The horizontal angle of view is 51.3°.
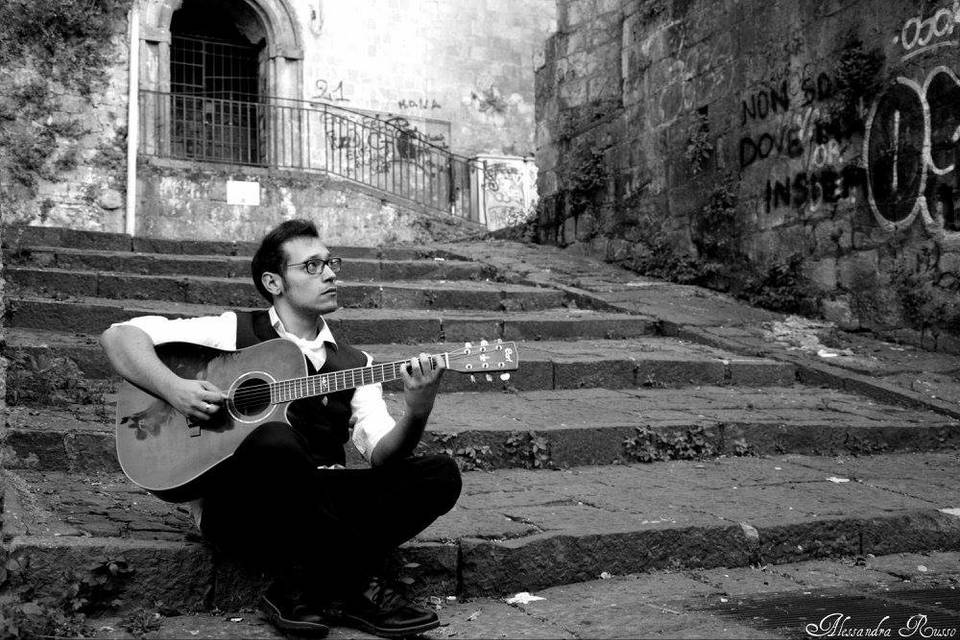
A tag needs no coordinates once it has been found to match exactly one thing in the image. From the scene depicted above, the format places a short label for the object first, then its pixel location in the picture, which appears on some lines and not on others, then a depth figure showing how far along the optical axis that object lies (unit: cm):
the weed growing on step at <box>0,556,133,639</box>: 270
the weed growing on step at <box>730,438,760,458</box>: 536
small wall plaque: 1400
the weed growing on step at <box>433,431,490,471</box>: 479
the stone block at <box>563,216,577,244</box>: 1188
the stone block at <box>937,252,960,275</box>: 699
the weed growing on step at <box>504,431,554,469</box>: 490
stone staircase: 339
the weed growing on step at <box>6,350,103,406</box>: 479
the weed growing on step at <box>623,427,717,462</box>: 513
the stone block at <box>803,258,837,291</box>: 816
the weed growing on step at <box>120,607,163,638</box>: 285
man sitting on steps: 292
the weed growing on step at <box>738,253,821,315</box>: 842
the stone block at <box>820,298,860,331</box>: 796
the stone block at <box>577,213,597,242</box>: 1155
